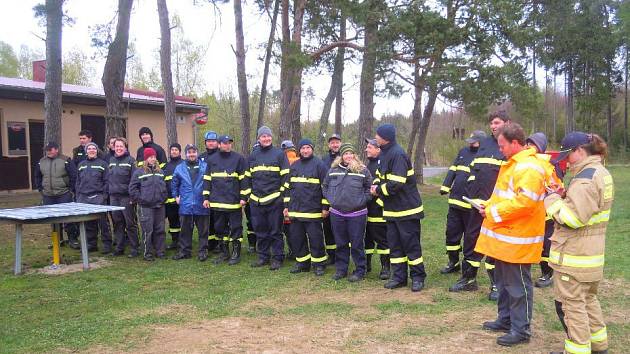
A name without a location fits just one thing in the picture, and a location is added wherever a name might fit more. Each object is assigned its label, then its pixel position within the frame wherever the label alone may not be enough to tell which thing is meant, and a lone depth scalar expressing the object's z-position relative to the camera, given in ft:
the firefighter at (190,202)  27.35
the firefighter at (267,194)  25.04
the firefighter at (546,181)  14.23
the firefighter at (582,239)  12.98
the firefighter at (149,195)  26.84
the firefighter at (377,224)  23.22
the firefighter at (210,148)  27.07
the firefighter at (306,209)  23.75
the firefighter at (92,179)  28.48
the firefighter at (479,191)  19.30
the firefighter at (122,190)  27.73
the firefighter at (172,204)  29.22
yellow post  25.57
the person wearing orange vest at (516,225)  14.03
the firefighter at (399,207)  20.30
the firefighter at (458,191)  21.20
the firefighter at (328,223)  25.94
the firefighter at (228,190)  26.17
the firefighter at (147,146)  29.71
